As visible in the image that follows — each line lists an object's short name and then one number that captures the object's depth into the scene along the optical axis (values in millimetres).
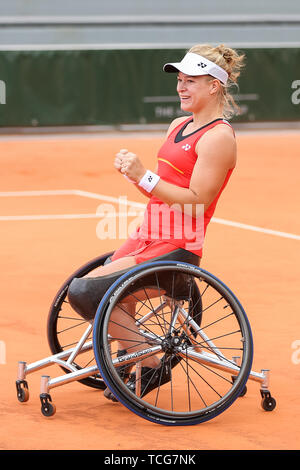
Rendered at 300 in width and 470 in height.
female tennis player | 8560
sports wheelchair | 8351
